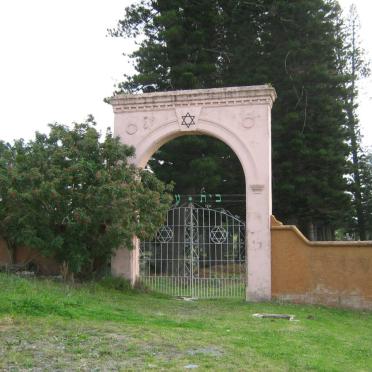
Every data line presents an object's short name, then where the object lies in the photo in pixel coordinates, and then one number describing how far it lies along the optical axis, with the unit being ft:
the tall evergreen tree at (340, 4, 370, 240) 83.95
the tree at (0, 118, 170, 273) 37.19
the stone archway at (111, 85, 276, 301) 40.37
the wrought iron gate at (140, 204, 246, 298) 42.93
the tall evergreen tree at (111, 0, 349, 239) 70.59
